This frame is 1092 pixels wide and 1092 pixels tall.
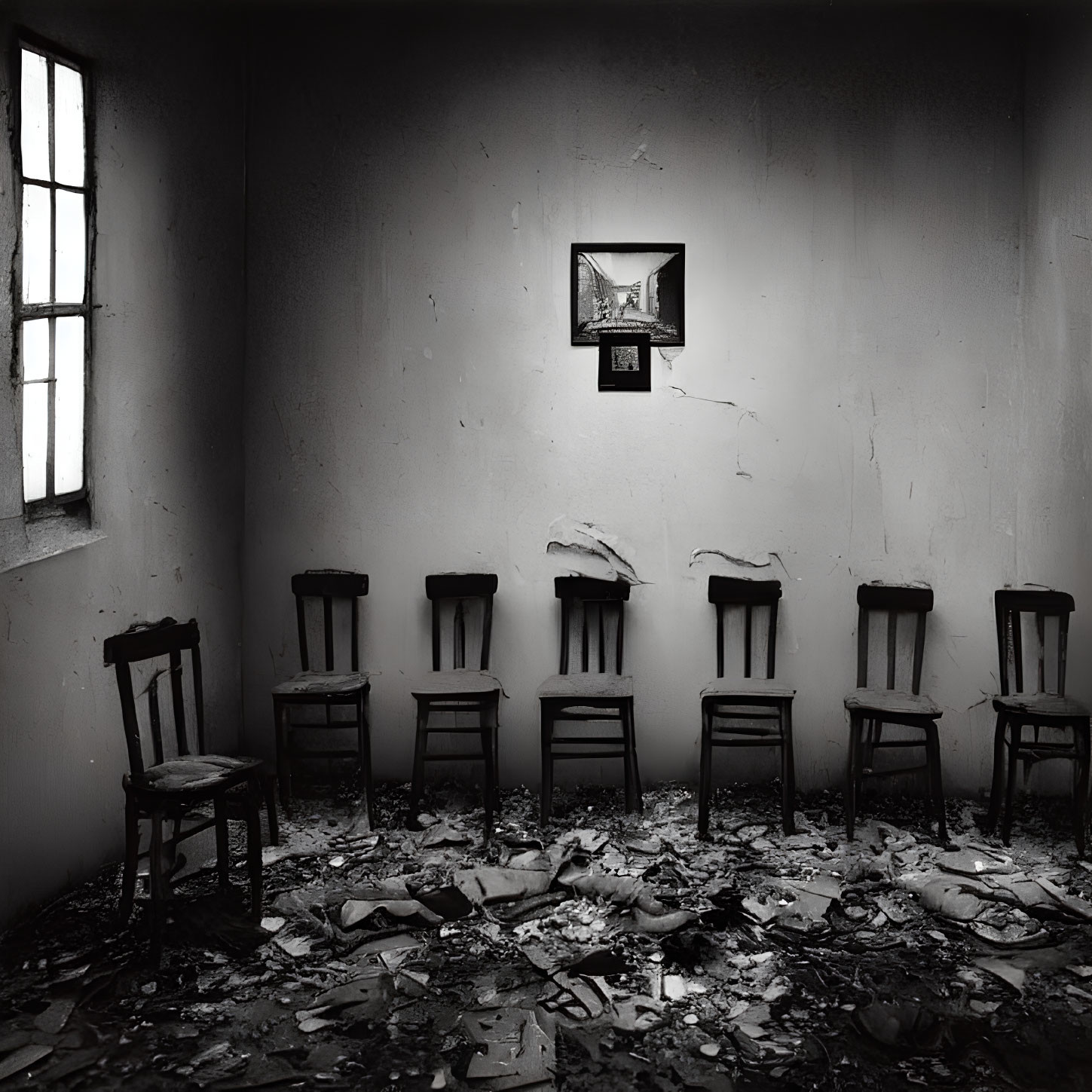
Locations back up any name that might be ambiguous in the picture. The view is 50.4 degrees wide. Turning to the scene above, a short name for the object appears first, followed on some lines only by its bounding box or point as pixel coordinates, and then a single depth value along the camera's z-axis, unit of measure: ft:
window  11.56
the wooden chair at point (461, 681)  14.52
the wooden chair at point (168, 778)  11.10
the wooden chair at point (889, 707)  14.19
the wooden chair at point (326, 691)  14.70
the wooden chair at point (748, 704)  14.40
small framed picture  15.79
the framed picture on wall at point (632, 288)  15.70
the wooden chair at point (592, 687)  14.61
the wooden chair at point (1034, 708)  13.82
